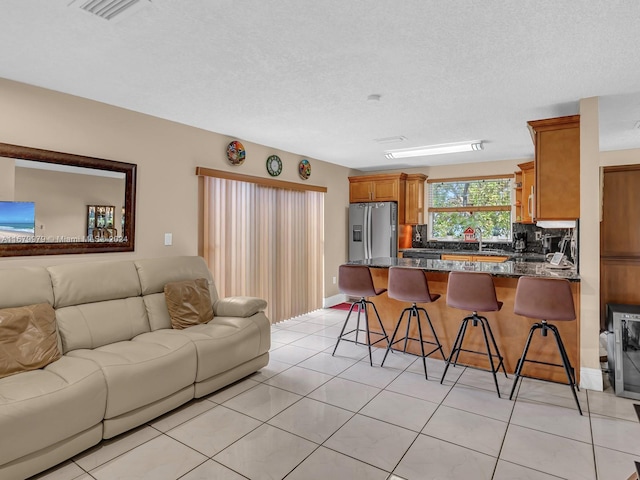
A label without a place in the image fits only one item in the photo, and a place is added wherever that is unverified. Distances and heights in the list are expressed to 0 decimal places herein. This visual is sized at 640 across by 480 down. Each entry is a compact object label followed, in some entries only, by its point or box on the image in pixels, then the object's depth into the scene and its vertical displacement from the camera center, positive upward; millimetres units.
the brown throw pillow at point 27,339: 2258 -647
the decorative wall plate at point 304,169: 5633 +1100
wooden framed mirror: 2801 +332
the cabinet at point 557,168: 3322 +673
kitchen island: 3238 -784
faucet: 6182 +77
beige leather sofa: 1971 -815
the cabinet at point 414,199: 6523 +736
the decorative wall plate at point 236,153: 4473 +1076
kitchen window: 6152 +578
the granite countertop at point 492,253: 5188 -190
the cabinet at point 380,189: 6370 +921
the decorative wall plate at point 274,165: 5052 +1043
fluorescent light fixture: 4898 +1277
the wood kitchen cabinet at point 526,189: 5059 +732
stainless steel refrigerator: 6266 +180
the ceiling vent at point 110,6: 1873 +1214
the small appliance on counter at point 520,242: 5805 -23
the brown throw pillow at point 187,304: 3313 -593
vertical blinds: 4414 -43
